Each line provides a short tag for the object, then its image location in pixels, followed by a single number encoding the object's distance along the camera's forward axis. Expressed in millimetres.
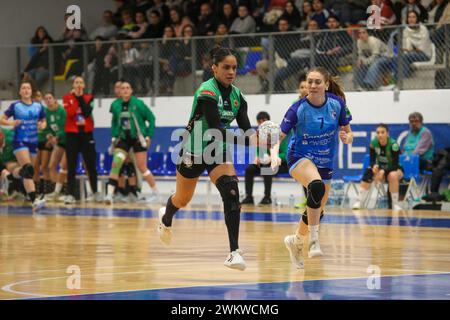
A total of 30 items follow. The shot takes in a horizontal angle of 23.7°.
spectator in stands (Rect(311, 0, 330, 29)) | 24516
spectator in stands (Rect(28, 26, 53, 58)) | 28219
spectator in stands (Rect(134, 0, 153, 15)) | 28636
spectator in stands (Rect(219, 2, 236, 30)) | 26328
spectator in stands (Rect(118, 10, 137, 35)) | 27962
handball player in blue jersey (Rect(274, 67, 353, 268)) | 11836
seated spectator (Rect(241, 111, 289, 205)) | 22891
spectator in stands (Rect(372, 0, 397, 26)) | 23469
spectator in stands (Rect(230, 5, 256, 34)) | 25734
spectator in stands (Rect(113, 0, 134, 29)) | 28848
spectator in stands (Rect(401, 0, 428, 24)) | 23039
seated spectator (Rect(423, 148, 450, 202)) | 21484
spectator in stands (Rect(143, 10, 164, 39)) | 27172
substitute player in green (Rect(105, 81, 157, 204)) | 23266
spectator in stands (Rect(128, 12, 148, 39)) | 27391
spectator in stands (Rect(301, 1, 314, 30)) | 25094
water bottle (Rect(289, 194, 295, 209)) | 23634
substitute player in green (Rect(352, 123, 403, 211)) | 21641
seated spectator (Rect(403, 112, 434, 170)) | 21906
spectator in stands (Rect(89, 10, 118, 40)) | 28547
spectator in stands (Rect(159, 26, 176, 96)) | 26000
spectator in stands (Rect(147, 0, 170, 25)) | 27859
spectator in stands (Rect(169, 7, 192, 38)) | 26859
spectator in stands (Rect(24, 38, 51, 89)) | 27906
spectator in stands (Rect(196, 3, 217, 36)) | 26547
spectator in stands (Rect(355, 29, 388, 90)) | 22875
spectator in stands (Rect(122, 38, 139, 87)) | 26500
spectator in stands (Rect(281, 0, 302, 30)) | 25141
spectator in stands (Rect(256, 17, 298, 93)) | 24234
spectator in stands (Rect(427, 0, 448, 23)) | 22812
